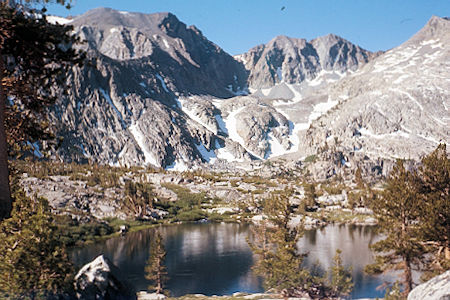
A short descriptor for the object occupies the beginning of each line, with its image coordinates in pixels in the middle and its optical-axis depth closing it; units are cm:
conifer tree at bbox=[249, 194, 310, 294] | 4325
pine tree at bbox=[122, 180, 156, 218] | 13886
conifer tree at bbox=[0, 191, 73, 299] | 2328
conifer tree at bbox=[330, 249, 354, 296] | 4716
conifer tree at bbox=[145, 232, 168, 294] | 5441
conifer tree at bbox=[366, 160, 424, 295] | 2973
